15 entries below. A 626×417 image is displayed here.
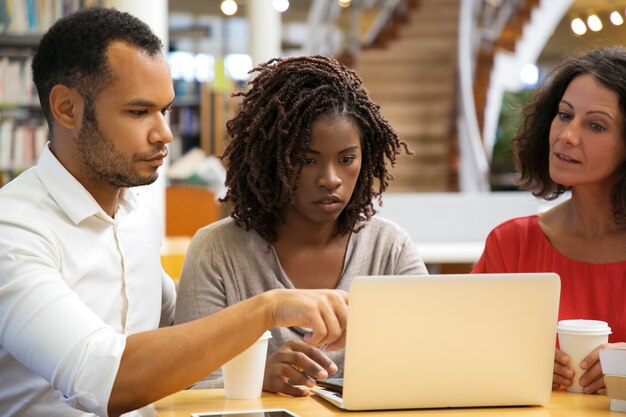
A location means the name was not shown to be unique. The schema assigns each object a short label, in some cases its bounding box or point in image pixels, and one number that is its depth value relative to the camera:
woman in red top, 2.13
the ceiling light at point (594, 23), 6.90
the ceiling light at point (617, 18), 6.21
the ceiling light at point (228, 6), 9.07
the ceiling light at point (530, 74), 16.25
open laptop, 1.44
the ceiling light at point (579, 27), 7.17
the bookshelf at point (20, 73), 5.26
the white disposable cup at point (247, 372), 1.61
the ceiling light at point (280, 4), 8.22
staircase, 9.64
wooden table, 1.51
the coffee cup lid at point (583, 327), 1.73
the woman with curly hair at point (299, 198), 1.98
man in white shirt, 1.40
